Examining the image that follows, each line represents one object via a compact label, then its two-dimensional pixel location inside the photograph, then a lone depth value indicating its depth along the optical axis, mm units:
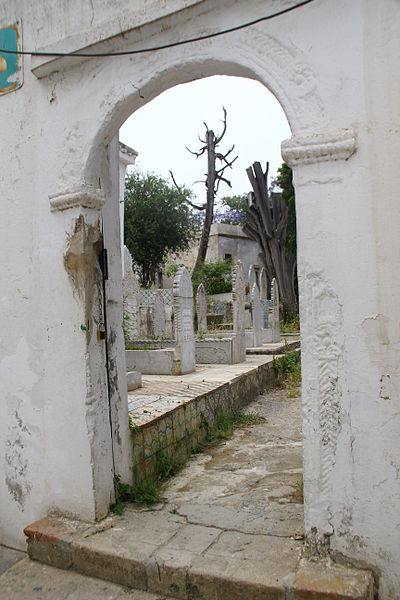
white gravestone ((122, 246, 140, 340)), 11398
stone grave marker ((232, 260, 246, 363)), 9086
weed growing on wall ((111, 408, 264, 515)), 3617
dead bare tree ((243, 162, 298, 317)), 20516
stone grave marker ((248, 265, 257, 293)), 18734
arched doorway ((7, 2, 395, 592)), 2498
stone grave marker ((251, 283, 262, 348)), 11711
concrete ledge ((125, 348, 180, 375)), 7867
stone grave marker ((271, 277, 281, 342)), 13602
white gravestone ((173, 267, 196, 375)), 7727
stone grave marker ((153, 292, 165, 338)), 12930
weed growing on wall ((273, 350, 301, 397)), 9169
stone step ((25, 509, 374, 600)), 2407
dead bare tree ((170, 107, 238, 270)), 24481
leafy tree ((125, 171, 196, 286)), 26906
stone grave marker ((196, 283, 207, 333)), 14539
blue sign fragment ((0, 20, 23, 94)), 3586
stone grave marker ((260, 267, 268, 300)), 21764
